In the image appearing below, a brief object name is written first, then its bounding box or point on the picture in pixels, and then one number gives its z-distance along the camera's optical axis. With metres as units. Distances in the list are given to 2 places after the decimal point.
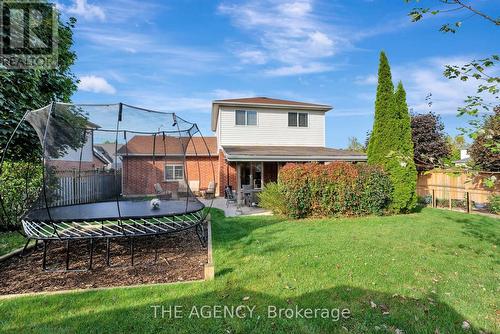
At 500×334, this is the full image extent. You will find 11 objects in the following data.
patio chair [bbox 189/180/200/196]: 17.68
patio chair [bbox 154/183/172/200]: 10.87
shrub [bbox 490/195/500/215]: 9.17
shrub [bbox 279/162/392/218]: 9.83
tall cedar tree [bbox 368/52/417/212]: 10.81
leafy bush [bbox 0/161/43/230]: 7.61
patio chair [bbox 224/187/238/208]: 12.75
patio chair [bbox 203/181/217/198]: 16.56
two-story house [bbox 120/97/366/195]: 16.44
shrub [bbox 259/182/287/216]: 10.07
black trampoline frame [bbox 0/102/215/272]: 4.66
